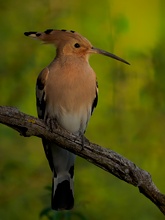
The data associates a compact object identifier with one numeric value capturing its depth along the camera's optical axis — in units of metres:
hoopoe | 9.30
